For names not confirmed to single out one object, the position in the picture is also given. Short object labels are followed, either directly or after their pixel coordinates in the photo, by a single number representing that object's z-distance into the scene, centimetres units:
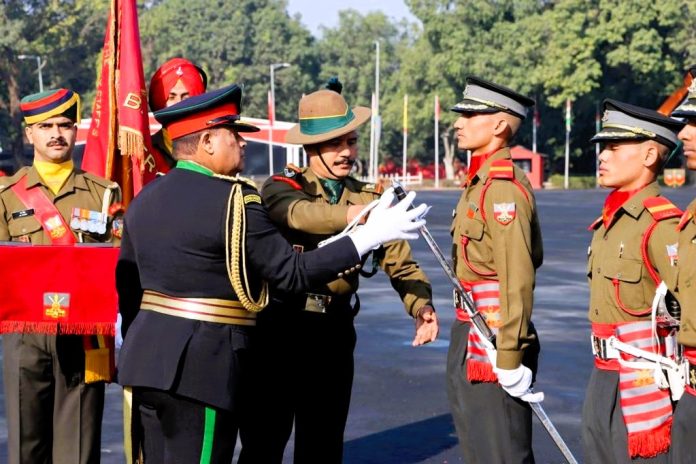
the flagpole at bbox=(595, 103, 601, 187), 6925
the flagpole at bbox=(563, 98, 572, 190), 7025
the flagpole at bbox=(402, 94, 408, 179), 7980
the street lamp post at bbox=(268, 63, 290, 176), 6831
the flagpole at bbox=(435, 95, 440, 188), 7569
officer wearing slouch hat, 600
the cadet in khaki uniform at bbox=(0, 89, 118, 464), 630
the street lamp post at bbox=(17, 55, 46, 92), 7256
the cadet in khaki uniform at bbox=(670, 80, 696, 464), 450
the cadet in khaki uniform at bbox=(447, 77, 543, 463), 529
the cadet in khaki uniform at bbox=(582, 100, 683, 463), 500
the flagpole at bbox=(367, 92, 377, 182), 7588
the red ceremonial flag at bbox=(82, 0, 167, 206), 698
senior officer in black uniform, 470
